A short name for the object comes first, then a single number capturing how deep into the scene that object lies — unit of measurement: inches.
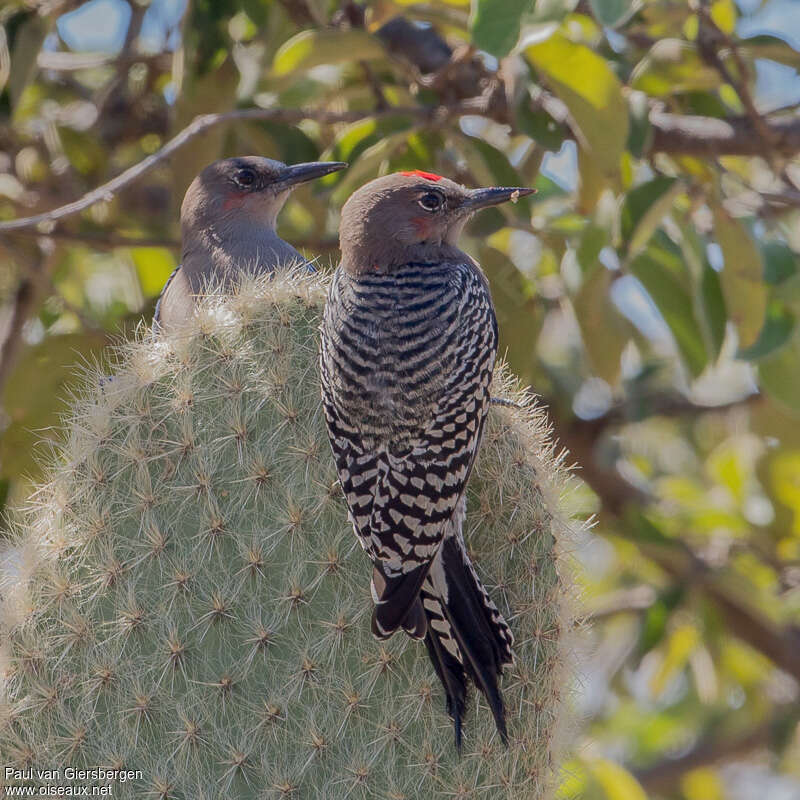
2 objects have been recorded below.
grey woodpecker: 294.8
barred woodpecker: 181.3
